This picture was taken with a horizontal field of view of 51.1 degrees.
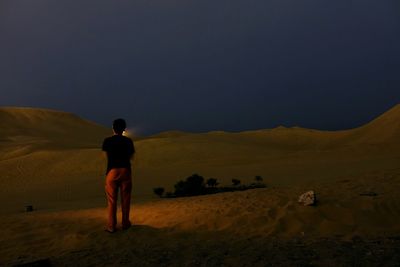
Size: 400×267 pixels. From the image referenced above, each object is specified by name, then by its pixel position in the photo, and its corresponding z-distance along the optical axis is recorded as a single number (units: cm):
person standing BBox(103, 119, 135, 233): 777
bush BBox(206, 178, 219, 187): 1759
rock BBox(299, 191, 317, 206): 852
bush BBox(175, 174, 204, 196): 1623
